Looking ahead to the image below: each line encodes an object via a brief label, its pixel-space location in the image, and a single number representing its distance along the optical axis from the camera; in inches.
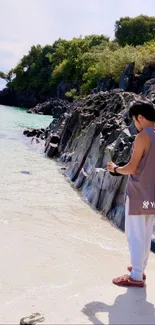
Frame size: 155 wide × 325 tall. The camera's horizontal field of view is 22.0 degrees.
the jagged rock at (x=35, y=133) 1059.3
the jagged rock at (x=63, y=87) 2989.7
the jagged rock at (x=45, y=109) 2393.0
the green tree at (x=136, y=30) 2792.8
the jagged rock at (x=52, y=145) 726.9
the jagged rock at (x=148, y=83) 921.5
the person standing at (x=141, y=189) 149.6
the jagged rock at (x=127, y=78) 1506.9
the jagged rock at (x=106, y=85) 1849.9
